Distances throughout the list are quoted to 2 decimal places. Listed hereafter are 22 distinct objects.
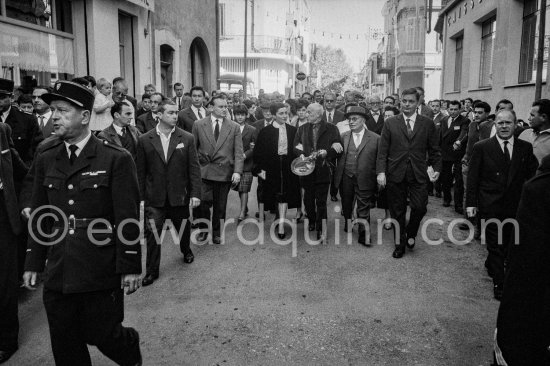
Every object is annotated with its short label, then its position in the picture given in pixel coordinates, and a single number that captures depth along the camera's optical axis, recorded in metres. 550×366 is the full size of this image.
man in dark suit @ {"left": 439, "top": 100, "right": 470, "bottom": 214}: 10.08
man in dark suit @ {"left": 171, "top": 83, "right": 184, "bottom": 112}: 12.64
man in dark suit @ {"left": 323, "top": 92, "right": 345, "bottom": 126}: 11.66
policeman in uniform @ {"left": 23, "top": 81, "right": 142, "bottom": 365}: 3.27
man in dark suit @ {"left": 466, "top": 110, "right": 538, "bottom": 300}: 5.69
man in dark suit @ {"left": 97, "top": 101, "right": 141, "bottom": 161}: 6.89
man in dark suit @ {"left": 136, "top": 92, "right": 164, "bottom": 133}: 9.49
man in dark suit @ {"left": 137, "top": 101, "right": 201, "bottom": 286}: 6.39
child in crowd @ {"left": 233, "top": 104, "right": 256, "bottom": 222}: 9.11
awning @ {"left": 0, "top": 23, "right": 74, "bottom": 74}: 10.23
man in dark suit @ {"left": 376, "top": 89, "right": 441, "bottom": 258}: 7.12
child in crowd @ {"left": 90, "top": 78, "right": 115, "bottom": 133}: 6.75
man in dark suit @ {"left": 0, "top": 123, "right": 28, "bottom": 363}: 4.25
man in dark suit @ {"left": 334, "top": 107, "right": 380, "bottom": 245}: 7.85
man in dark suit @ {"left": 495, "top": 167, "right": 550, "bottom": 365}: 2.46
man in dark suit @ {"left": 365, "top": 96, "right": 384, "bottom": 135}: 11.57
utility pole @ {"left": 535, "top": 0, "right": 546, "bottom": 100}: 9.58
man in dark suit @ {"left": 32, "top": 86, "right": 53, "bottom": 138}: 7.79
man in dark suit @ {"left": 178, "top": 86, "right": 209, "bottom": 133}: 9.98
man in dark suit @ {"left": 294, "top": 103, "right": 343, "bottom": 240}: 7.85
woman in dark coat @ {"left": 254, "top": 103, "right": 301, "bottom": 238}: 8.32
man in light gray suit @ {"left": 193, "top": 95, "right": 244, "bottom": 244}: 7.74
